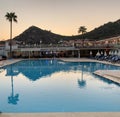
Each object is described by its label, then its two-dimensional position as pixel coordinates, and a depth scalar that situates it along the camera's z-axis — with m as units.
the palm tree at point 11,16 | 22.56
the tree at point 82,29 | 28.24
